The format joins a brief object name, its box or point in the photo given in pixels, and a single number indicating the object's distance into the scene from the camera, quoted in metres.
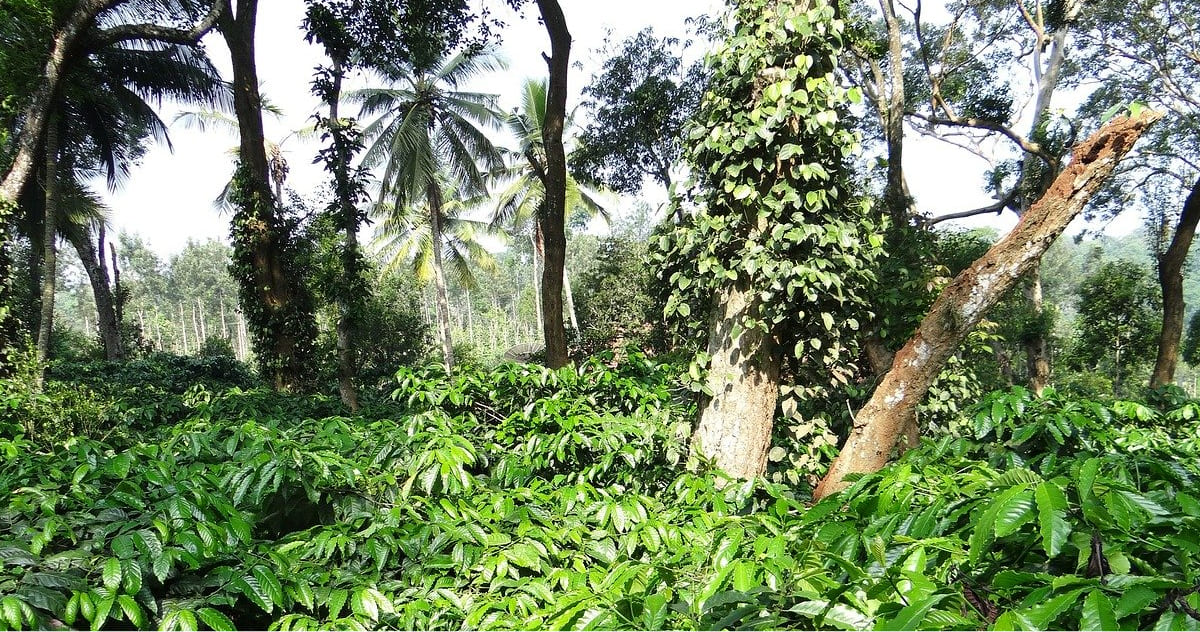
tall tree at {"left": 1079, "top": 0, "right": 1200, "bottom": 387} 10.70
